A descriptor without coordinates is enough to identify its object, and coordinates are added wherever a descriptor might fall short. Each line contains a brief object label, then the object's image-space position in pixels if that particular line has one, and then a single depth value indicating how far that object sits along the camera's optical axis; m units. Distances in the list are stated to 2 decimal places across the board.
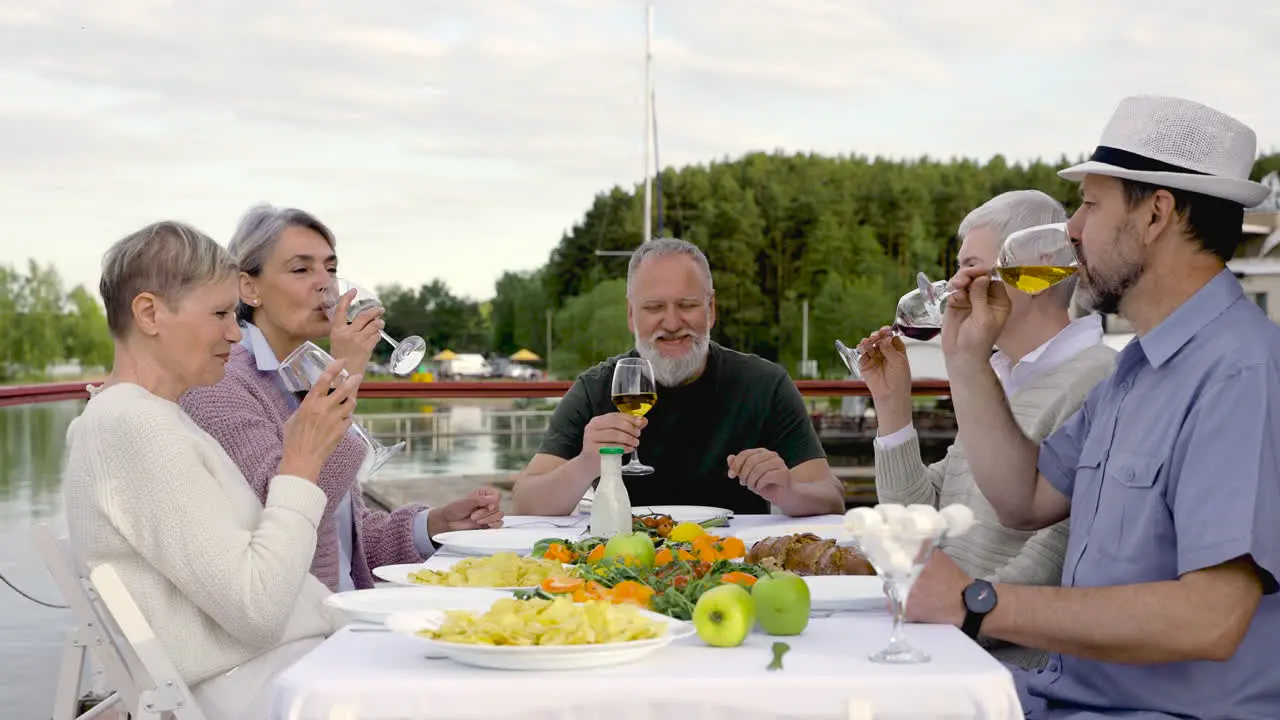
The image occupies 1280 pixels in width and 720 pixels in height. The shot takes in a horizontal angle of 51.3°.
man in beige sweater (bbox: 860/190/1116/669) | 2.28
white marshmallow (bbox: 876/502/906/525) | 1.38
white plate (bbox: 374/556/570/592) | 1.99
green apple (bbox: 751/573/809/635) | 1.59
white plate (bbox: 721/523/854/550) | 2.58
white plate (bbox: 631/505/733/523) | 2.96
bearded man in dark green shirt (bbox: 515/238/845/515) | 3.46
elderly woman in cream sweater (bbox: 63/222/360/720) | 1.83
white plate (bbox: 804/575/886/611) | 1.78
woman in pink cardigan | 2.71
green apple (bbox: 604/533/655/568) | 1.99
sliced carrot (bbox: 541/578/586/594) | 1.73
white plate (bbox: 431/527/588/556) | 2.47
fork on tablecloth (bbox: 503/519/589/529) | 2.92
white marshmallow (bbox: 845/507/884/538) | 1.37
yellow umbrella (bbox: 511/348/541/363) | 63.56
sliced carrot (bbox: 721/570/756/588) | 1.78
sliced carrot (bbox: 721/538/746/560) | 2.20
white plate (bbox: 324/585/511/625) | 1.67
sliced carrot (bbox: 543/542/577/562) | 2.15
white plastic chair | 1.81
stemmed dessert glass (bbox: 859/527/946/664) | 1.38
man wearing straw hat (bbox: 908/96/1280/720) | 1.65
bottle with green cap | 2.54
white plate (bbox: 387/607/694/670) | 1.40
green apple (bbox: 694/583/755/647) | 1.54
